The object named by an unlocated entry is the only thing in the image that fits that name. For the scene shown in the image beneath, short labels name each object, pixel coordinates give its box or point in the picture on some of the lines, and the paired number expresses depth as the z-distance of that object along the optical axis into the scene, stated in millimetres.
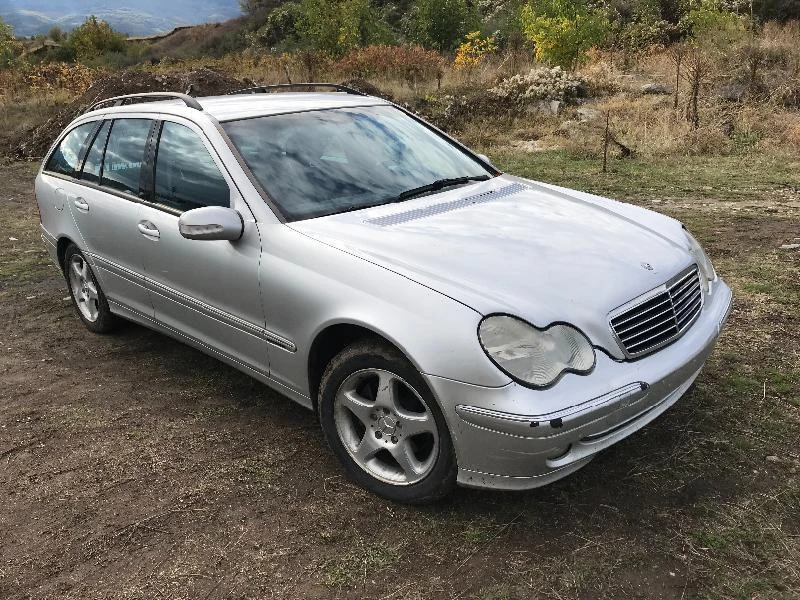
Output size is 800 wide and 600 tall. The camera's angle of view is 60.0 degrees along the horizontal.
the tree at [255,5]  55094
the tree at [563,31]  17250
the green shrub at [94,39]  45969
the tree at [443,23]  27625
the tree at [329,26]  24391
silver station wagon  2516
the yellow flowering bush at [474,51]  21422
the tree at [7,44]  30844
